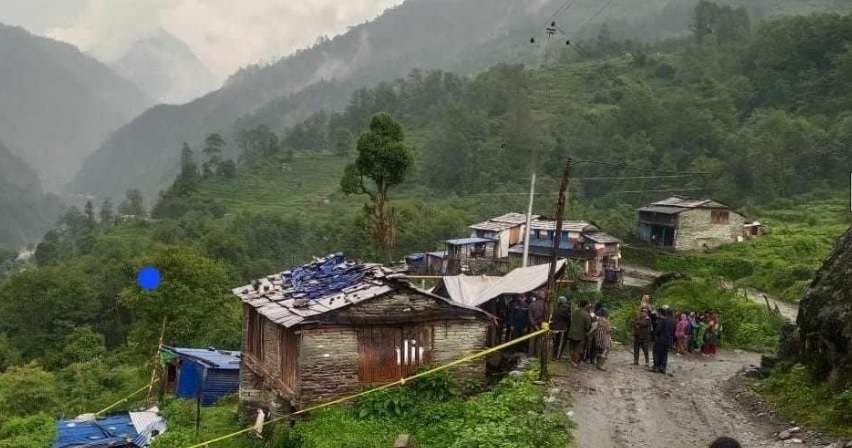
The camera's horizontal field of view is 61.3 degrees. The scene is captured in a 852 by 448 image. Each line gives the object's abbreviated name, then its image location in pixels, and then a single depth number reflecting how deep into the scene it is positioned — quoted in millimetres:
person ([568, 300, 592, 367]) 17125
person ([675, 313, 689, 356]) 20641
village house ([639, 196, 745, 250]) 48344
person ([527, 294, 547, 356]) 17250
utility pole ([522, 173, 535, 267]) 27000
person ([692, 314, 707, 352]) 21031
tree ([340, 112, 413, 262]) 31234
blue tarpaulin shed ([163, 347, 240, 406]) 27281
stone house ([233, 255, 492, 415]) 15852
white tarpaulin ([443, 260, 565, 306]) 19922
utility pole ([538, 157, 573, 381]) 15338
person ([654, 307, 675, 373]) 16875
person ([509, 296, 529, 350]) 18141
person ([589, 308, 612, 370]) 17406
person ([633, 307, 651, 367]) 17594
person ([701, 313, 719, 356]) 21000
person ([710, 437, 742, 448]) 6312
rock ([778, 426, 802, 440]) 12164
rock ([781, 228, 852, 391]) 12867
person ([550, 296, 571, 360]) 17438
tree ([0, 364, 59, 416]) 32938
